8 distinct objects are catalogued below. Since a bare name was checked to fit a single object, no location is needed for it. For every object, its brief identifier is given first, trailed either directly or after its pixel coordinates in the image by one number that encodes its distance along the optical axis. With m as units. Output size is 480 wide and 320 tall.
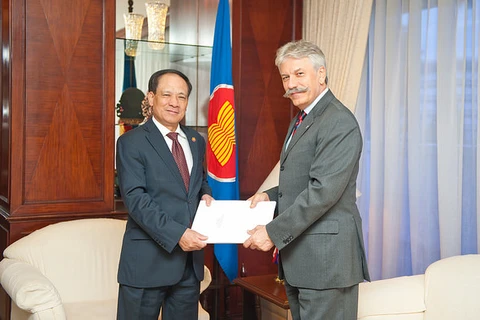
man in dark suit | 2.43
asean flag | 3.93
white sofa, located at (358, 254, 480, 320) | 2.69
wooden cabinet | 3.51
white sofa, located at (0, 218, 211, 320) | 3.14
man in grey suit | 2.14
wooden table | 3.29
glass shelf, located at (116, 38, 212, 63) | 4.12
